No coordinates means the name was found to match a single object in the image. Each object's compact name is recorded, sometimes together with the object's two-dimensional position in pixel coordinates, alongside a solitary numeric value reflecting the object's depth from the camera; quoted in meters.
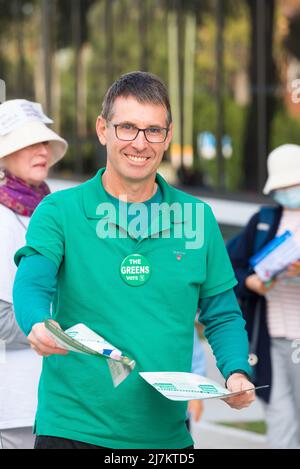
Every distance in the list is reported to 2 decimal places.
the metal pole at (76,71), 18.61
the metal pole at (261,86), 13.86
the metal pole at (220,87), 14.54
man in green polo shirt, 3.56
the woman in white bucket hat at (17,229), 4.42
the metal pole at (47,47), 19.61
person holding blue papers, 6.32
